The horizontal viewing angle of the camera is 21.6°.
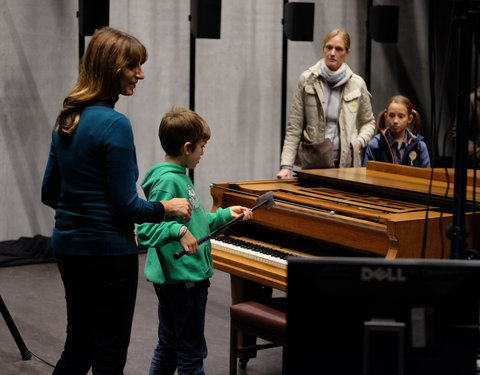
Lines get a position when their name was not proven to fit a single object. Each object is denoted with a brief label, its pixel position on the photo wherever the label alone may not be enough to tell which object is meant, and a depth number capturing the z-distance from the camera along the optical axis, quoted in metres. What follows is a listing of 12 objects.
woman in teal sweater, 3.74
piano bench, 4.94
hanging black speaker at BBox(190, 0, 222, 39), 9.50
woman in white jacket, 8.14
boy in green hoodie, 4.44
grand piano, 4.66
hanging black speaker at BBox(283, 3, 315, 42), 10.26
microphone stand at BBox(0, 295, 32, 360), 5.89
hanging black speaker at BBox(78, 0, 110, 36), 8.84
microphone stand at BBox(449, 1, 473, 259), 3.57
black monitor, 2.47
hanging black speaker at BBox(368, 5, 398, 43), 11.10
